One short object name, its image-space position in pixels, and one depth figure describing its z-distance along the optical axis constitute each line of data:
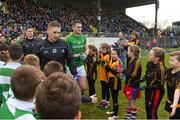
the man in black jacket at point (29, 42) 5.27
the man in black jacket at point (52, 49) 3.88
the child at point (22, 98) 1.74
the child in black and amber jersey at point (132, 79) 4.22
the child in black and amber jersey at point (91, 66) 5.50
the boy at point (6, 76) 2.87
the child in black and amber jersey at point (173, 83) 3.14
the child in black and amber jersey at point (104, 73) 4.99
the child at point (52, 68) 2.62
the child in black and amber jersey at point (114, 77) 4.62
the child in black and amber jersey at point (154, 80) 3.65
